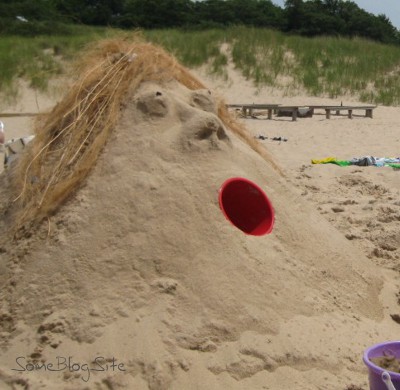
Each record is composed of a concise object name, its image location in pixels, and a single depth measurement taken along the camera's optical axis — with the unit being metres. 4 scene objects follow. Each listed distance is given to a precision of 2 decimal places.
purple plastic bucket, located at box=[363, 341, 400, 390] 2.16
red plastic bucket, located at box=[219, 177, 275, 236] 3.45
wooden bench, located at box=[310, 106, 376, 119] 12.33
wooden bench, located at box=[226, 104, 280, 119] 12.28
